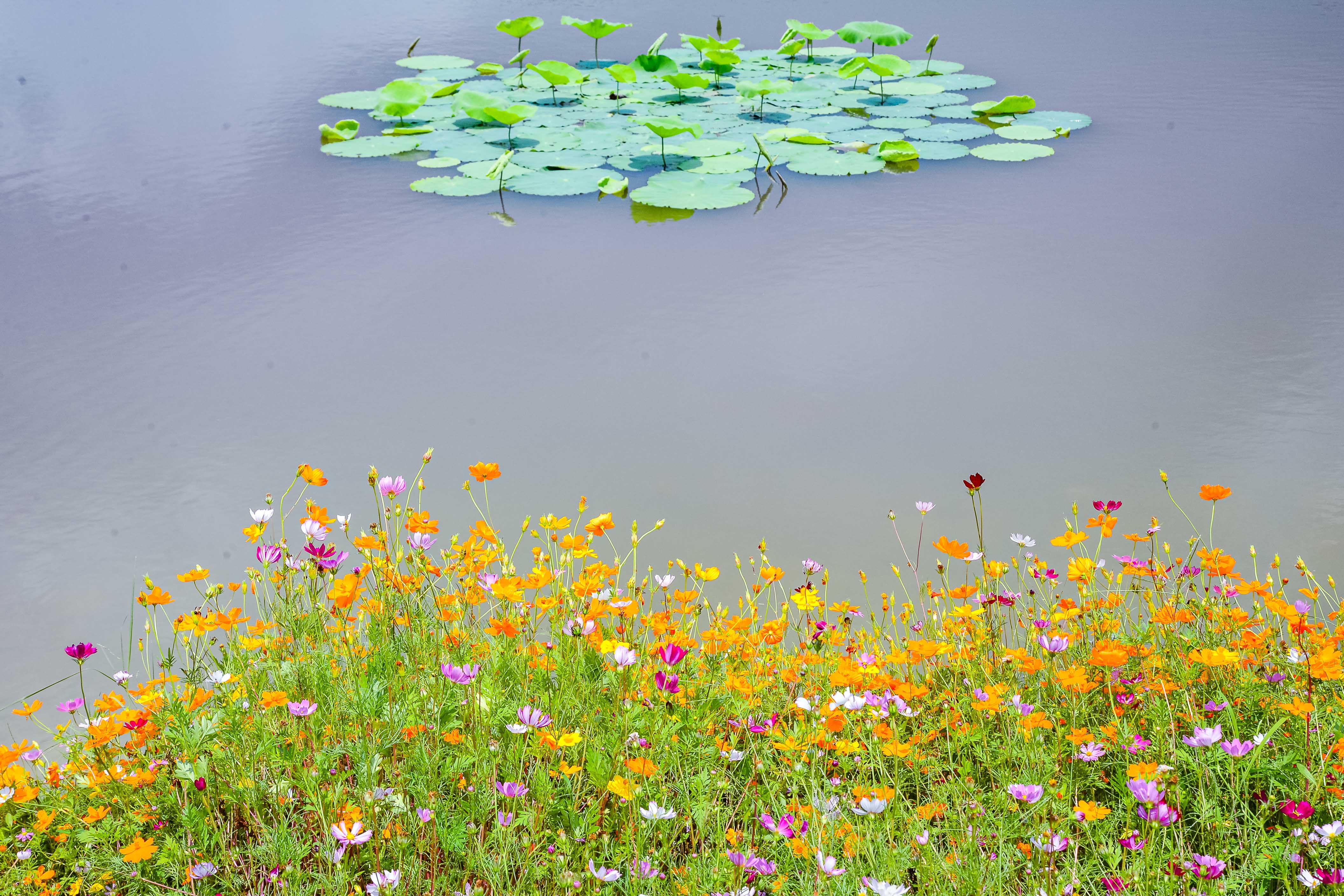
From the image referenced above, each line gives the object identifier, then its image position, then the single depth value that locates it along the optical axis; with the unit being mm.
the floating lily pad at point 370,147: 10758
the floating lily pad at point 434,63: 15195
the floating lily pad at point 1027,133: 10883
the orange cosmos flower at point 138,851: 2408
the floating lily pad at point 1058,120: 11273
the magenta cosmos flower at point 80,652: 2740
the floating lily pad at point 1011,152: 10234
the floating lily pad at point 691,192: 9016
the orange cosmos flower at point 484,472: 3035
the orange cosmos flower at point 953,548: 3221
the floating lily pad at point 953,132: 11086
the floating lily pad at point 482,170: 10078
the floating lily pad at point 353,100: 12883
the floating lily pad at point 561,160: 10320
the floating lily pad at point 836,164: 9961
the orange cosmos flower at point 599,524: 3154
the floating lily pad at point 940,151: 10422
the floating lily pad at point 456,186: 9500
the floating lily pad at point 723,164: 10016
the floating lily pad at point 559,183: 9461
